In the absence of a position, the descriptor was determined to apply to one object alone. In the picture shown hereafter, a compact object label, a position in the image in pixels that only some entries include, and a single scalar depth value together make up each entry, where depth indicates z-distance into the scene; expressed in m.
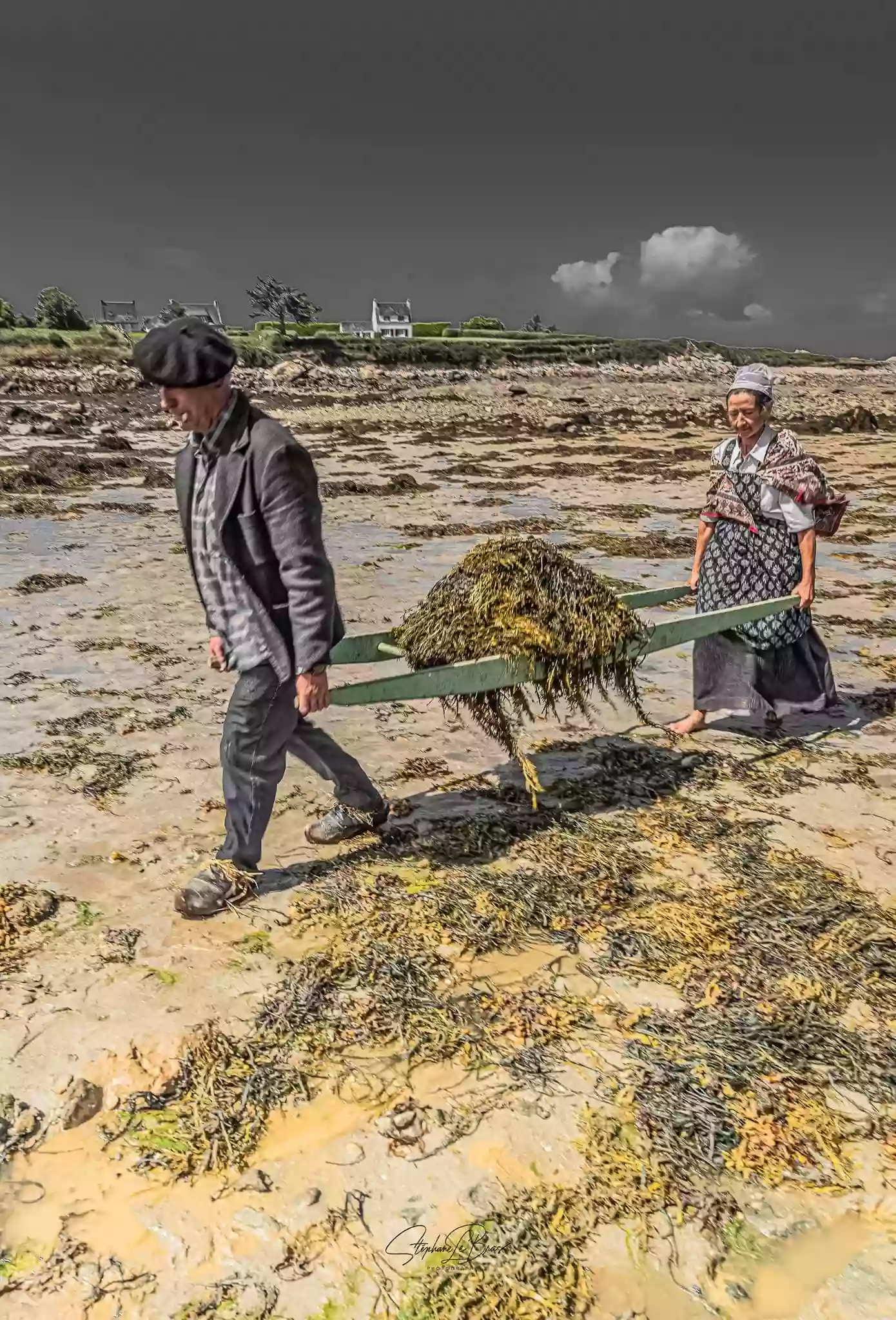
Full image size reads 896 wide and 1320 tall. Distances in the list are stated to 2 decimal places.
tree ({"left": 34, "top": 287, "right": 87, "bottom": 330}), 63.19
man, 3.11
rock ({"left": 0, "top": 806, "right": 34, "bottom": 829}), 4.45
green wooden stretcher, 3.45
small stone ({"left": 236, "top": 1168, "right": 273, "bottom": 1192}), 2.50
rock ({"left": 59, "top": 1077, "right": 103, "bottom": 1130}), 2.72
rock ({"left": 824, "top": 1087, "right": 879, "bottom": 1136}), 2.68
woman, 4.98
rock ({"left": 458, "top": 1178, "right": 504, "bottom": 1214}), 2.43
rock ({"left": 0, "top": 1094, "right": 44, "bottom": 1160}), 2.63
